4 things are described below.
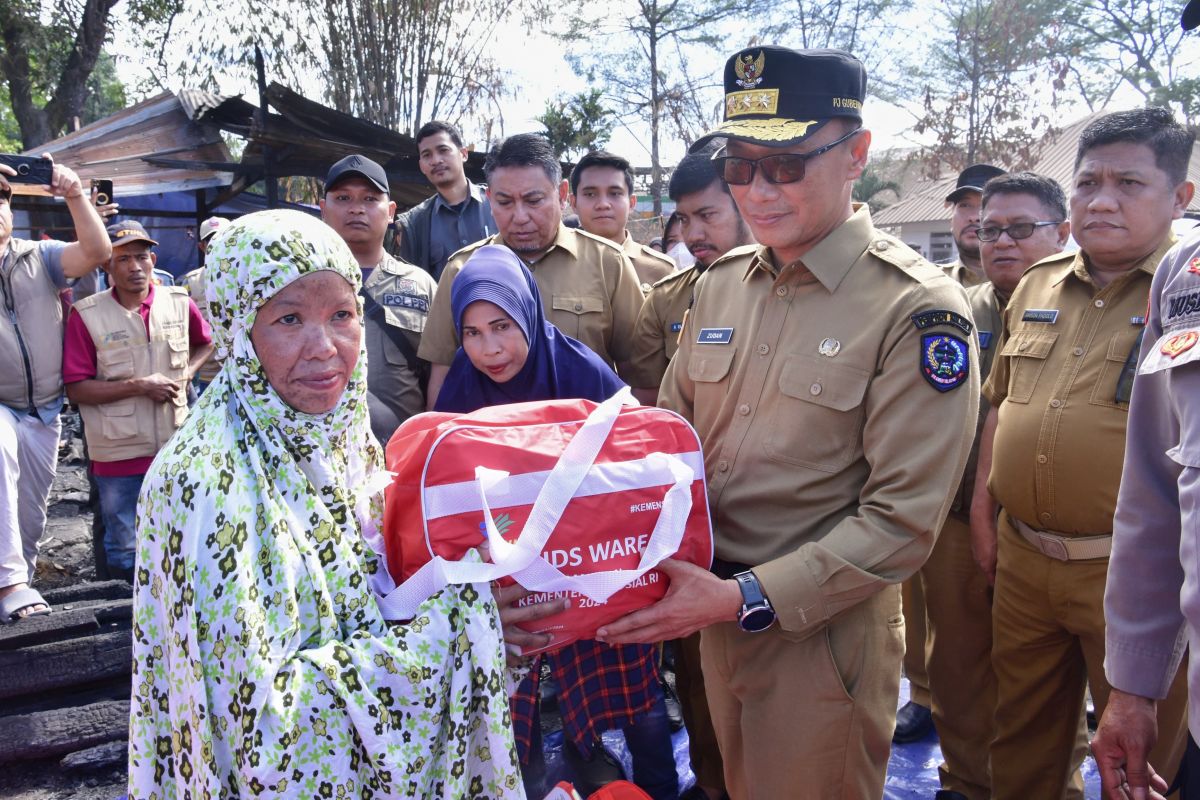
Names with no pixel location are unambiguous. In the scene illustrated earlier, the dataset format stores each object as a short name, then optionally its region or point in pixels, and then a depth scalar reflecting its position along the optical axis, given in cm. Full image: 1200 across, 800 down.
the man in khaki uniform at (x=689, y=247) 361
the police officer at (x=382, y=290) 373
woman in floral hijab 154
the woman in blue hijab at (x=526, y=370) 273
